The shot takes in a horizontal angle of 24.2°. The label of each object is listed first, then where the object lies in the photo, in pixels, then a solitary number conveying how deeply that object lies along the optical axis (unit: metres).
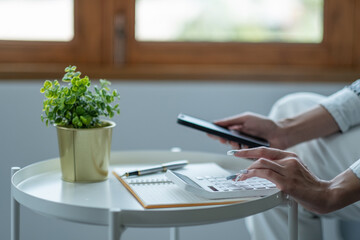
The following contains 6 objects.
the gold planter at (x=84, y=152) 1.34
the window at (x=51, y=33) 1.98
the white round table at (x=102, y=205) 1.16
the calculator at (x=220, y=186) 1.24
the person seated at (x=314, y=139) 1.55
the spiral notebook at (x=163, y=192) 1.21
